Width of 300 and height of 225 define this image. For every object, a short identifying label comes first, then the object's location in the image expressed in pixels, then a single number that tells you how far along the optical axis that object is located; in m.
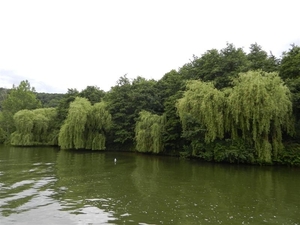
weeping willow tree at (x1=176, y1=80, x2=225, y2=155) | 24.03
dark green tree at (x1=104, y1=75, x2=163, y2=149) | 36.38
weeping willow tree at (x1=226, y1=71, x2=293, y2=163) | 21.64
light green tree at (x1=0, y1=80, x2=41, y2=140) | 51.19
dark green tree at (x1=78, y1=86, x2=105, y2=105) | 45.03
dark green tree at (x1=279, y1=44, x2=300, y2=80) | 24.91
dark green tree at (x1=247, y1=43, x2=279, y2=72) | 27.54
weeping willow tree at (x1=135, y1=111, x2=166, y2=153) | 30.33
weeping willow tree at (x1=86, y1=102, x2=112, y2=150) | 35.78
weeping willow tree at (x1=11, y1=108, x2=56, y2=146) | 41.69
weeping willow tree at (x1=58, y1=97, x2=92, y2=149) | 34.84
